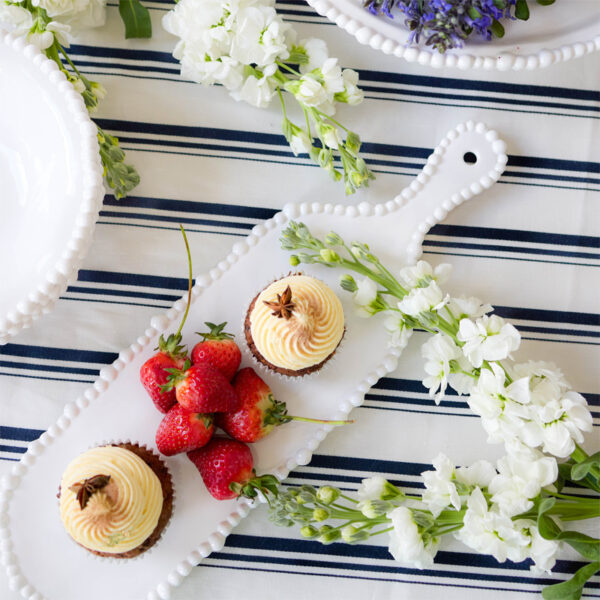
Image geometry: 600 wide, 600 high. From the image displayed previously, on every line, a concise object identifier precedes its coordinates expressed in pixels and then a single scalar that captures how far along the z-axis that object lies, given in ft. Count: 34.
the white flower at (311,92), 3.03
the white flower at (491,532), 2.77
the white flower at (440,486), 2.92
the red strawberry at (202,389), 2.90
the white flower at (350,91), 3.10
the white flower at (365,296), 3.13
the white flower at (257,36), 3.01
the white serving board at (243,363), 3.18
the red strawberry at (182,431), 2.96
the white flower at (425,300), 2.92
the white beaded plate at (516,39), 2.88
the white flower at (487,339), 2.77
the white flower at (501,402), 2.73
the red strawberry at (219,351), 3.07
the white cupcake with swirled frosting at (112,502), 2.77
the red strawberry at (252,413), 3.06
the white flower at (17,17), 2.94
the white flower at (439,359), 2.95
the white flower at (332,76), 3.02
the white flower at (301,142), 3.19
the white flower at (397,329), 3.17
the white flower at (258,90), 3.17
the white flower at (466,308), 3.03
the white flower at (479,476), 3.03
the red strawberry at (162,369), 3.03
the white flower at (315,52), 3.15
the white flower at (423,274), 3.05
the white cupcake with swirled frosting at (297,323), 2.89
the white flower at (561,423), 2.71
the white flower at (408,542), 2.85
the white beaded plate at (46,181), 2.87
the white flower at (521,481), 2.81
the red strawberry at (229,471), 3.03
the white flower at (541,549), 2.81
